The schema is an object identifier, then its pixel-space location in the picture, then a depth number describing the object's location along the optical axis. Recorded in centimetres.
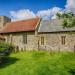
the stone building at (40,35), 1392
